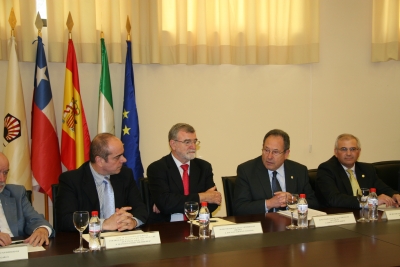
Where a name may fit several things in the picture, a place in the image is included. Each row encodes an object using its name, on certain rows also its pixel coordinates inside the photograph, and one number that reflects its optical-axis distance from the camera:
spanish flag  5.07
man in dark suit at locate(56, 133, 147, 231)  3.50
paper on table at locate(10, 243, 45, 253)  2.73
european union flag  5.35
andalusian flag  5.19
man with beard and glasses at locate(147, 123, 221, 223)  3.99
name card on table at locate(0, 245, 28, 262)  2.50
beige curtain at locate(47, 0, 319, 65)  5.30
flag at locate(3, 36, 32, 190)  4.80
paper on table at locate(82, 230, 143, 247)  2.92
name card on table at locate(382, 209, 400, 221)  3.48
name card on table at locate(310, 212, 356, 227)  3.26
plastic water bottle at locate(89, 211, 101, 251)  2.68
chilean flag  4.94
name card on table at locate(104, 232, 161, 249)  2.72
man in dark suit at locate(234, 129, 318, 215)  4.10
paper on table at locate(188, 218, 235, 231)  3.22
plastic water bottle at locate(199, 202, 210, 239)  2.97
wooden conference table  2.44
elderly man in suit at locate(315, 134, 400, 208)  4.40
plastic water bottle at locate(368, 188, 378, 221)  3.51
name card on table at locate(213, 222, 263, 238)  2.98
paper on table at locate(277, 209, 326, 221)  3.50
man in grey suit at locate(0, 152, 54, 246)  3.24
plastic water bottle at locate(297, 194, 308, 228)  3.22
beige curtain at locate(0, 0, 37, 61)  5.01
